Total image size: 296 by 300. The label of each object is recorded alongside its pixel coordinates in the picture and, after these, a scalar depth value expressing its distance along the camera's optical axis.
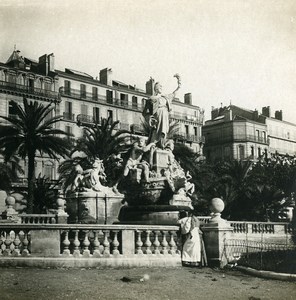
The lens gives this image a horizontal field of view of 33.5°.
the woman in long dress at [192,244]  12.24
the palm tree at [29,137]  29.50
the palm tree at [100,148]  34.94
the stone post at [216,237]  12.49
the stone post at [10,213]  21.62
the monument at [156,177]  15.52
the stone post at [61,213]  17.62
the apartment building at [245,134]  71.19
